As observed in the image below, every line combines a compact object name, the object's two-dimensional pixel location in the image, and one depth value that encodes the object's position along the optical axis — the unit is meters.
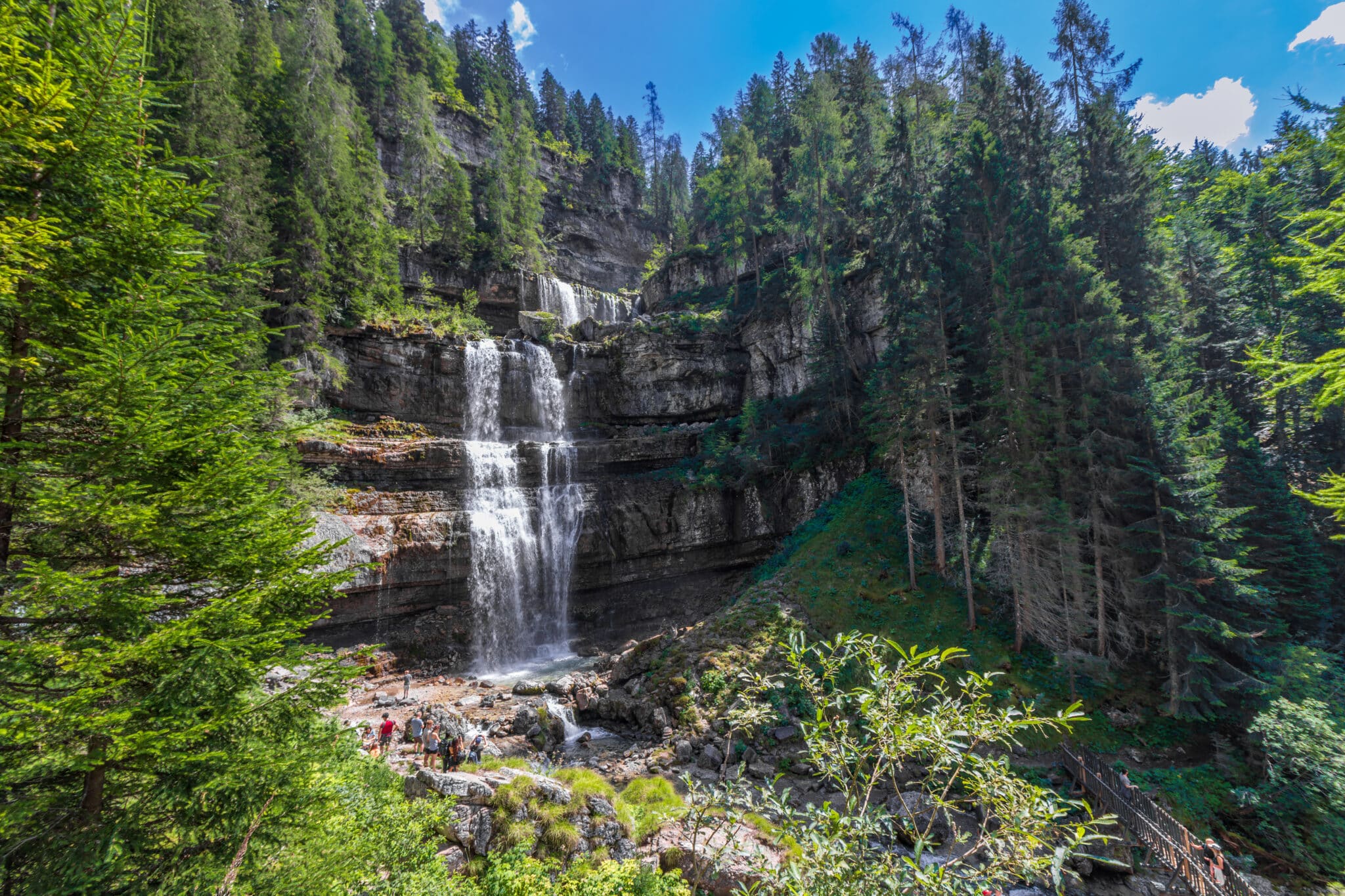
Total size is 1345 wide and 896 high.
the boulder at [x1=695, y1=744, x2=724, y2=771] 13.98
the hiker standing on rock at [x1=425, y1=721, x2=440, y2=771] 13.23
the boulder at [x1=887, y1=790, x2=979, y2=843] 11.24
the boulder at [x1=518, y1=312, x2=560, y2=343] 38.08
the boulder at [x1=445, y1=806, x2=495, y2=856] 8.48
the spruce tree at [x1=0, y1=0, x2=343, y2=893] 3.63
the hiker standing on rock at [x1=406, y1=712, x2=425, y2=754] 14.20
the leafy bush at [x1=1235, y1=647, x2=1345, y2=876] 10.48
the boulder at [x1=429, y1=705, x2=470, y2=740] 14.42
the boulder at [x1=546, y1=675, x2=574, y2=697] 18.64
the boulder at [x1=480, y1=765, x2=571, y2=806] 9.23
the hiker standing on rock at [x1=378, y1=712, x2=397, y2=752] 13.76
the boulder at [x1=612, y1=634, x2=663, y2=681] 18.55
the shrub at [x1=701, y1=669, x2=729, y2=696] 16.41
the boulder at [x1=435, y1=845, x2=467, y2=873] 8.10
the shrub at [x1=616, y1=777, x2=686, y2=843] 9.45
